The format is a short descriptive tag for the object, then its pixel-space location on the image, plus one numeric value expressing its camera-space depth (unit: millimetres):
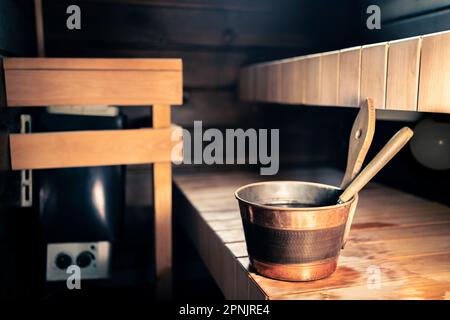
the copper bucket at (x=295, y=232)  1222
